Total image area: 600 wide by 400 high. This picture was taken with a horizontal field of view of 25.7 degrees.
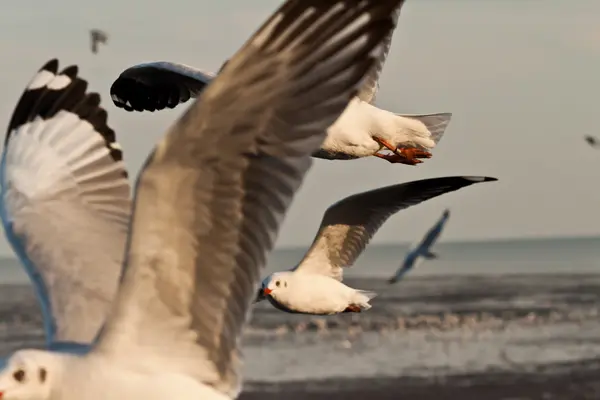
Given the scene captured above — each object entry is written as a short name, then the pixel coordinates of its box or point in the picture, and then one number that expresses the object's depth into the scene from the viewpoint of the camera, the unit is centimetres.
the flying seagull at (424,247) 1511
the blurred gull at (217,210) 464
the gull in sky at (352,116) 881
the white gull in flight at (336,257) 1122
